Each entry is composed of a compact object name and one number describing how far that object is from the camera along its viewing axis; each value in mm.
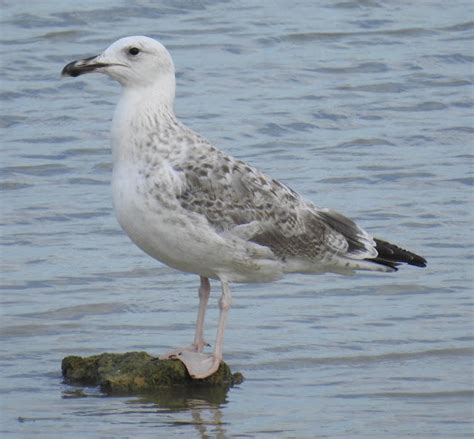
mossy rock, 16547
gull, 16562
